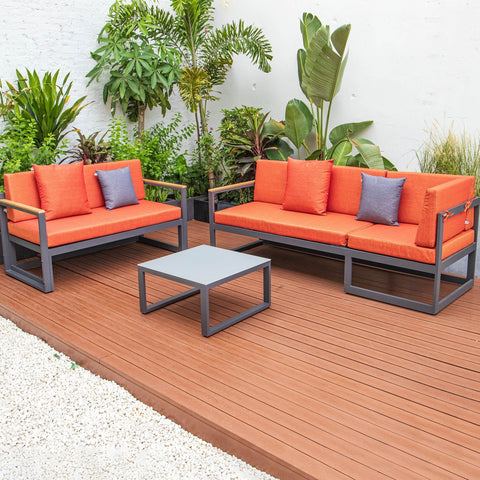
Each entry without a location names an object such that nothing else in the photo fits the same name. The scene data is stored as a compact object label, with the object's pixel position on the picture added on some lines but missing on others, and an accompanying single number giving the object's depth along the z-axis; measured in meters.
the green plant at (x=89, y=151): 5.68
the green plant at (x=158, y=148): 5.89
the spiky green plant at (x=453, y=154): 4.59
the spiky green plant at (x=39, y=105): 5.18
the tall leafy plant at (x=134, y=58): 5.76
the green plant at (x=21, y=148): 4.95
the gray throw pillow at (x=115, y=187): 5.13
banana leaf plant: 4.86
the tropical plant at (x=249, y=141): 5.97
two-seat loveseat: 4.31
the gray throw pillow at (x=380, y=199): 4.25
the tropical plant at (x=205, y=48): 6.00
